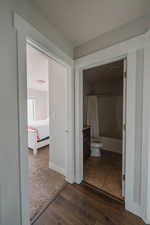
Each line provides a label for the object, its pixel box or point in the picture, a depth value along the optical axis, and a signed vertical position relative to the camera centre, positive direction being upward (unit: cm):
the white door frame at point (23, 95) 108 +15
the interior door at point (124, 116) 157 -10
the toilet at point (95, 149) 315 -112
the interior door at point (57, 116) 228 -14
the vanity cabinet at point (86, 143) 288 -90
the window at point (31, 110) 682 -2
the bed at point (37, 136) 337 -82
